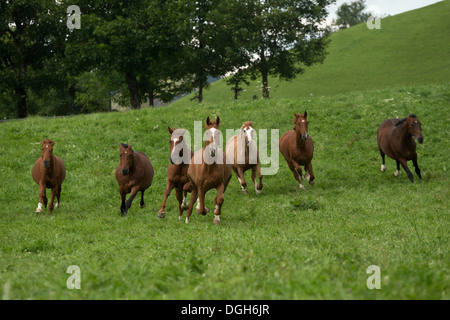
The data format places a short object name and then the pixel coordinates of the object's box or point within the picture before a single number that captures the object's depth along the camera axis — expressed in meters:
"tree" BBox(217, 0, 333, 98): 48.22
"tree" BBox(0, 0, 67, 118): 40.06
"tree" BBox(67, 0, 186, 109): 37.16
